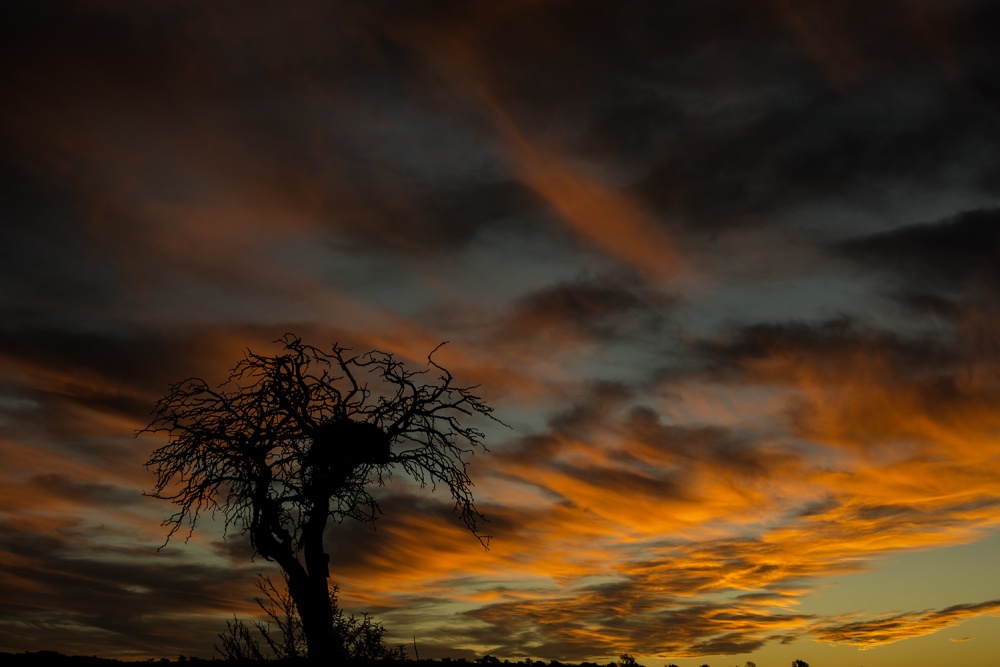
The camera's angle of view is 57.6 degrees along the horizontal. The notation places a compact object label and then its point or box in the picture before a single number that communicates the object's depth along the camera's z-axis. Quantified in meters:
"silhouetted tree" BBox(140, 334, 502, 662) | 18.14
